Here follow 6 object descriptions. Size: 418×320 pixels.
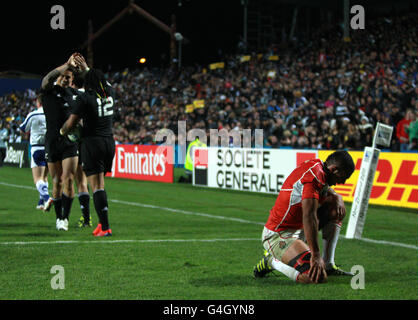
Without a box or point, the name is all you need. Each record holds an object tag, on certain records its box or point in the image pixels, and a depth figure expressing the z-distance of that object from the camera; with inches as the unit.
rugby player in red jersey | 463.2
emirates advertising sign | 1717.5
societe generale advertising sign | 1096.2
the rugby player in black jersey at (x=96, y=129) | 705.0
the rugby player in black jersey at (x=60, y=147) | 783.7
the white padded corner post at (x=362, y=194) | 758.5
